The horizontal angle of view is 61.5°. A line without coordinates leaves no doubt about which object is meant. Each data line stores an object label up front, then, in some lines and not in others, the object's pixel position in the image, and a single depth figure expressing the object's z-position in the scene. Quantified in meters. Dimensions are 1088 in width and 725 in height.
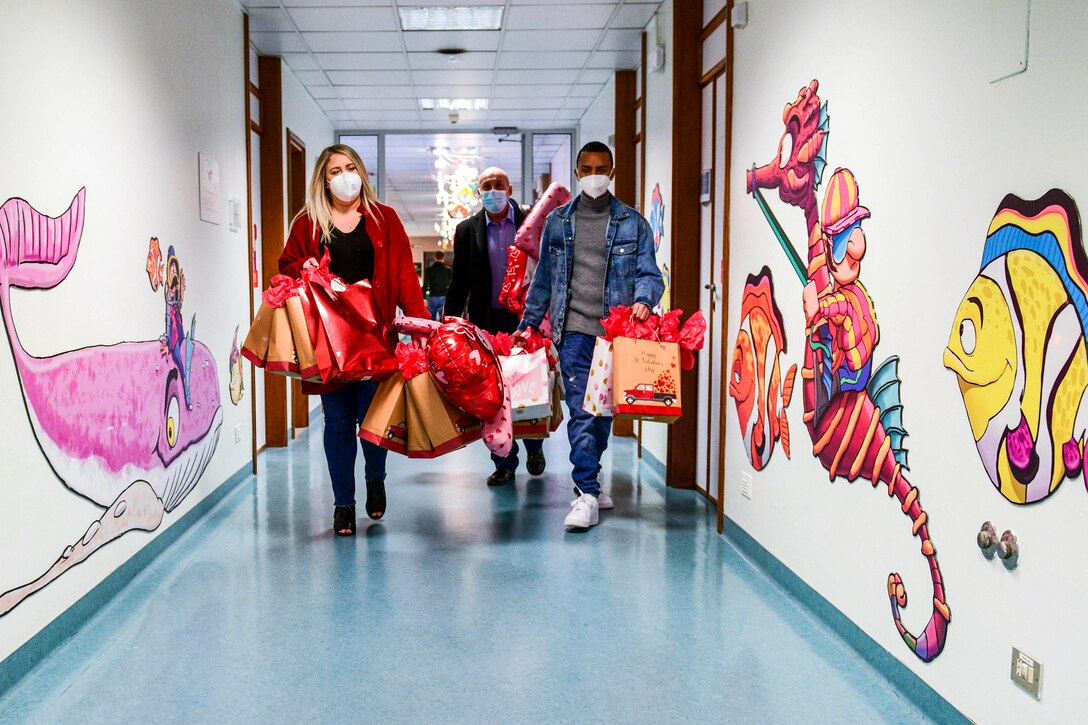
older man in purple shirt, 4.60
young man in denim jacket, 3.93
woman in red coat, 3.60
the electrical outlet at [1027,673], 1.72
